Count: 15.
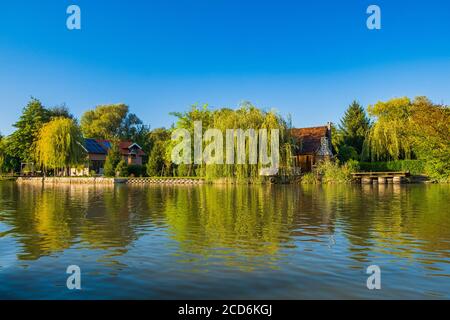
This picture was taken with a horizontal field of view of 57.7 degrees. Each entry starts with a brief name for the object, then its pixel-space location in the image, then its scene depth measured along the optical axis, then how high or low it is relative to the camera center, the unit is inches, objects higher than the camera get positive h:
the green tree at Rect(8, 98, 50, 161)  2657.5 +272.0
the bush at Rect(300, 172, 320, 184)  1726.1 -46.3
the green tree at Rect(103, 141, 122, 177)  2346.2 +48.1
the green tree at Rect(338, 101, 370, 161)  2321.6 +228.0
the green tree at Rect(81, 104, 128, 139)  3676.2 +456.9
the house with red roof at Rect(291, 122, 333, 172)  2062.0 +96.1
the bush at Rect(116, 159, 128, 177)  2313.0 +6.7
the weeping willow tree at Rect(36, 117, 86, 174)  2140.7 +141.3
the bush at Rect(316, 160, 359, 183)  1712.6 -18.5
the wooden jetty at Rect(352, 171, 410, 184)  1743.4 -41.8
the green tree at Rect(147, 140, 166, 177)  2316.7 +44.8
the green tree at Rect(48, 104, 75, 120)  3107.8 +471.6
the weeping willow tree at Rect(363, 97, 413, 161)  1924.2 +121.6
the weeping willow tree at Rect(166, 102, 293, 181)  1598.2 +113.1
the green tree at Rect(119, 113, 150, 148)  3631.9 +388.6
